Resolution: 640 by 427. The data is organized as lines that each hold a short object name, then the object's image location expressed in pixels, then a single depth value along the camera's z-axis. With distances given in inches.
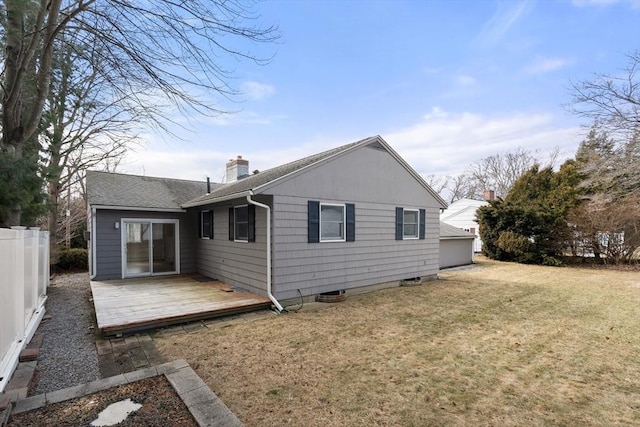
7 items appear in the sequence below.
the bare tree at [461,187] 1304.1
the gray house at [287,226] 277.9
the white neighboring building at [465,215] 785.6
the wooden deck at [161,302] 213.0
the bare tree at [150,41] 171.3
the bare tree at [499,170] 1129.4
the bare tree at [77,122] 211.8
